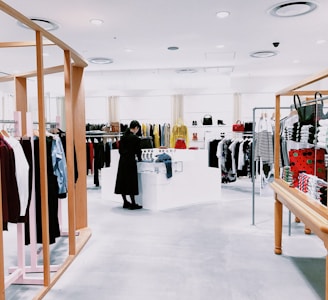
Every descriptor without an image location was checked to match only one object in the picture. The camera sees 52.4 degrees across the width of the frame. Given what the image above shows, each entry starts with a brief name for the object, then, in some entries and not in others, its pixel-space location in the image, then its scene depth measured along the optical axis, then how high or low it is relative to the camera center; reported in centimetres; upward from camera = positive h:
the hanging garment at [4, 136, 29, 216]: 253 -26
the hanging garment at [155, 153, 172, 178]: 585 -43
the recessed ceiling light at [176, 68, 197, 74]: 941 +185
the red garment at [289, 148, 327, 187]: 312 -27
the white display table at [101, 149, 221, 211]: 588 -86
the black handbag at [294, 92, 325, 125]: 310 +19
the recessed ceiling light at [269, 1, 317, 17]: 468 +183
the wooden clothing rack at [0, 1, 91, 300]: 273 +5
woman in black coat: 571 -47
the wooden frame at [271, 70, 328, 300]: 229 -58
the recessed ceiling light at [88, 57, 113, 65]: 799 +189
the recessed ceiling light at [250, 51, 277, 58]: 746 +185
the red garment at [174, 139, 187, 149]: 844 -21
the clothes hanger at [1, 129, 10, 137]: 263 +4
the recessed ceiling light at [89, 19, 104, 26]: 534 +188
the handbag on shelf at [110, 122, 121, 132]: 920 +27
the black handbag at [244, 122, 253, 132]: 880 +21
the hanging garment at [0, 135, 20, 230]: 240 -35
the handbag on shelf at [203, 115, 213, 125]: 1052 +47
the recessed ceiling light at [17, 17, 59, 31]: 529 +187
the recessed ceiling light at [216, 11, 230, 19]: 500 +185
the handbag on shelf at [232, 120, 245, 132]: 857 +18
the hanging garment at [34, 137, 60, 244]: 313 -63
